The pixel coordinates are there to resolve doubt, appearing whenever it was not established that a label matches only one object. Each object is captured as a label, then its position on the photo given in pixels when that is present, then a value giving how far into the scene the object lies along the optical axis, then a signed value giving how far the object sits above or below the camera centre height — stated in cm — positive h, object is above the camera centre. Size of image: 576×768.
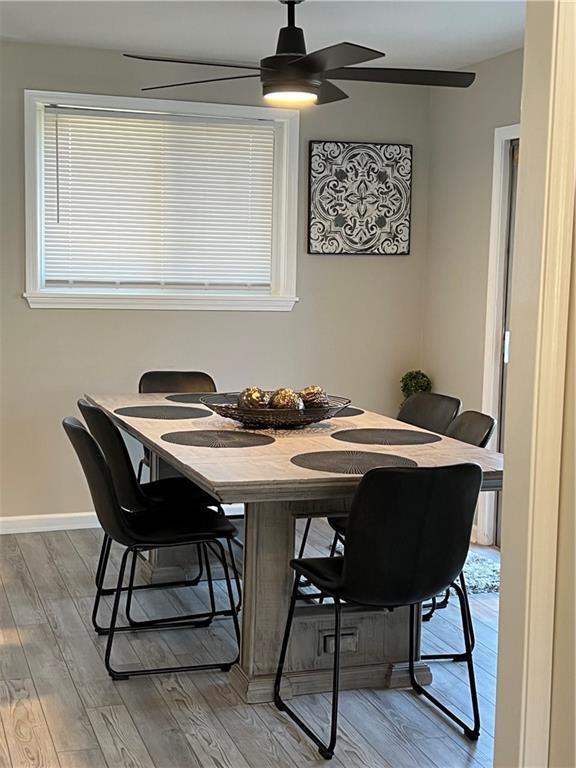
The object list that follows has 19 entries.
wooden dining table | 314 -102
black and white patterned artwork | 570 +40
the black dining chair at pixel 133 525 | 331 -95
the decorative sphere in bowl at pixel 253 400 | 386 -54
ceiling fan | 349 +70
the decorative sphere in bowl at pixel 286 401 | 386 -54
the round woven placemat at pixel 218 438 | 348 -65
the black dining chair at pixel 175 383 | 495 -62
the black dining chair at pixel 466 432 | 387 -67
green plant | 590 -70
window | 527 +32
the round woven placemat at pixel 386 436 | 365 -66
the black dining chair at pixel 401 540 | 275 -79
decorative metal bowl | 383 -60
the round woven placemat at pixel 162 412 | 411 -65
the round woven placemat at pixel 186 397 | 458 -65
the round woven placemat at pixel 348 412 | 435 -67
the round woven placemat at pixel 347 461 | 307 -64
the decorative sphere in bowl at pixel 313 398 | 400 -55
